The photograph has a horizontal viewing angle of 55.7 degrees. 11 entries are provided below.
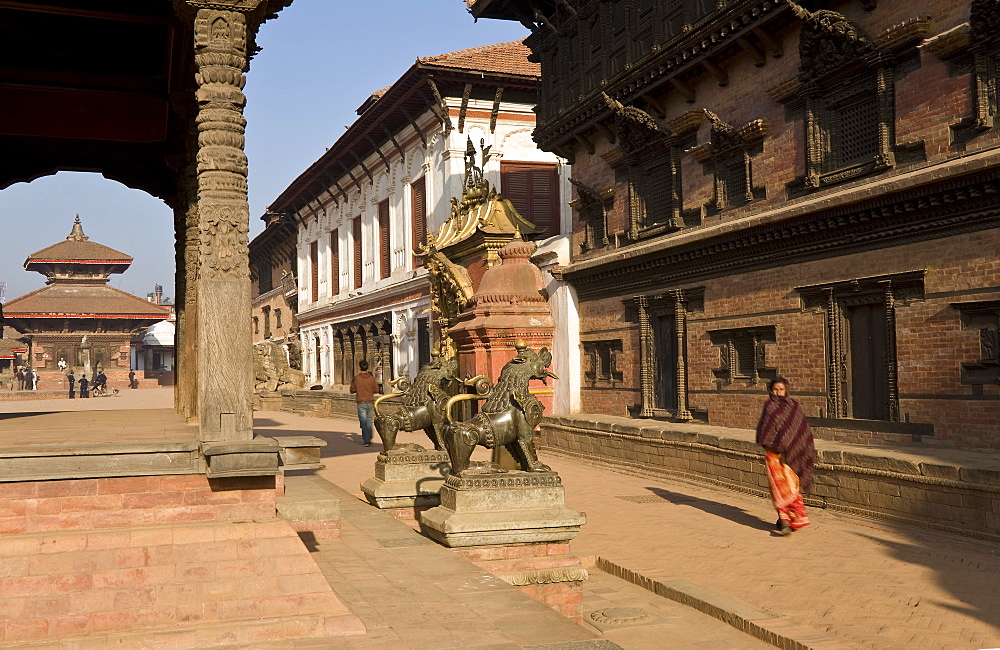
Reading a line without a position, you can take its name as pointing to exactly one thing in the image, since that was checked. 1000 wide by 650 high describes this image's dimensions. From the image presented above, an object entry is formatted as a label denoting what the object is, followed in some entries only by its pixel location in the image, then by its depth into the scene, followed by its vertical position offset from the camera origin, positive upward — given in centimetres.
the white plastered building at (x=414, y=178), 2755 +595
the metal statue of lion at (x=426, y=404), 1099 -47
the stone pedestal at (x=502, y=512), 791 -129
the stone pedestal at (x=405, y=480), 1041 -129
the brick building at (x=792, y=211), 1144 +210
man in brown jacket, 2034 -69
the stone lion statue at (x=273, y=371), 3988 -15
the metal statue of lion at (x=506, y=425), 845 -57
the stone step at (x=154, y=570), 522 -117
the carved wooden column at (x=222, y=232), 622 +92
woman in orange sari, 1020 -112
